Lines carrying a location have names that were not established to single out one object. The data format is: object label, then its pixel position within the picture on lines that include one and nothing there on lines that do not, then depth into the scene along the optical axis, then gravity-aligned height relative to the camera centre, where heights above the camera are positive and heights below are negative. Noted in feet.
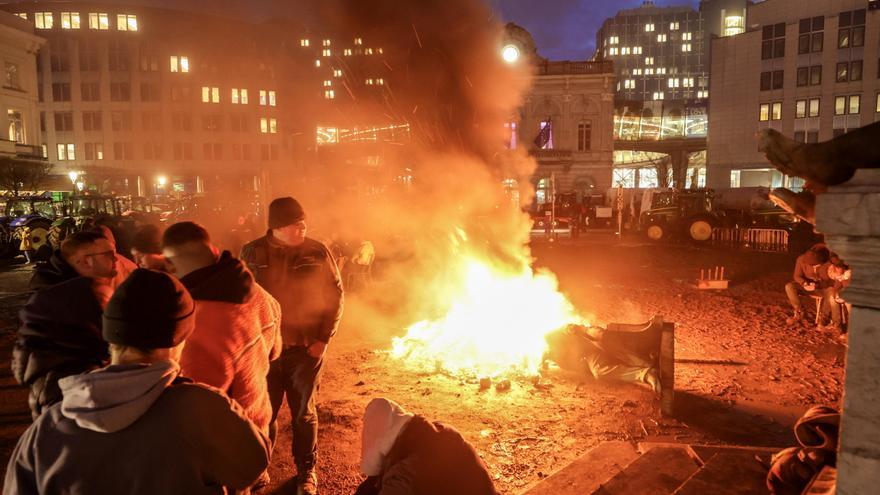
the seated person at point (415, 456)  6.34 -3.18
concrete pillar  6.08 -1.49
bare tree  98.32 +5.29
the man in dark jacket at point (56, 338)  8.11 -2.11
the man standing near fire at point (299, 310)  12.51 -2.66
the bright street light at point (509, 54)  42.80 +13.22
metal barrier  60.03 -5.12
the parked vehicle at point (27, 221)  56.49 -2.21
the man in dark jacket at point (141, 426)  4.79 -2.13
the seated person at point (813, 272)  27.94 -4.06
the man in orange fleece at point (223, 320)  8.02 -1.91
